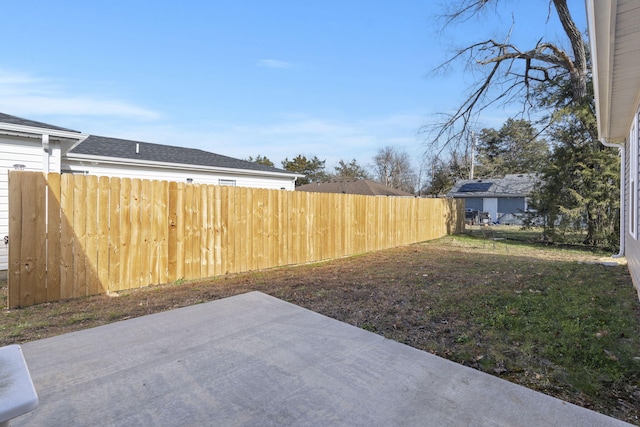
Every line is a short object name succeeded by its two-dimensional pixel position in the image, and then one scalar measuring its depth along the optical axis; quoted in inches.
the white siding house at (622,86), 101.0
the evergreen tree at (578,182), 401.1
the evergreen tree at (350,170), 1448.1
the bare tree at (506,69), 434.0
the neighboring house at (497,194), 997.8
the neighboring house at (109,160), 251.0
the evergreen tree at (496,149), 1378.0
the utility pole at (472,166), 1287.0
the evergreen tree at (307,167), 1412.4
